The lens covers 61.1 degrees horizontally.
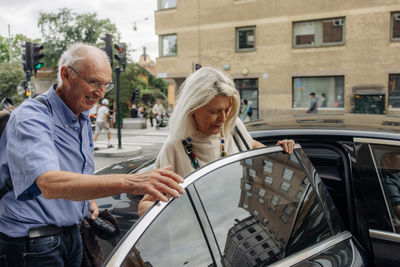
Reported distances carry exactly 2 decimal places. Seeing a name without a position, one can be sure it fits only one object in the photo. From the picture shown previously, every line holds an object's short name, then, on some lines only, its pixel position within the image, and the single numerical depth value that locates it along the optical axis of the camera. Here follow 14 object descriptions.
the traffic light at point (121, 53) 10.70
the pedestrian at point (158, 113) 21.06
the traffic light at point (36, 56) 11.71
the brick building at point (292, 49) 17.36
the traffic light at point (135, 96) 20.89
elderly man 1.14
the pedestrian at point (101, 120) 12.79
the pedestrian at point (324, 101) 18.86
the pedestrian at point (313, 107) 16.25
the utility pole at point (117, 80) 10.49
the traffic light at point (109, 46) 10.03
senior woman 1.72
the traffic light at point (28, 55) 11.55
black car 1.11
